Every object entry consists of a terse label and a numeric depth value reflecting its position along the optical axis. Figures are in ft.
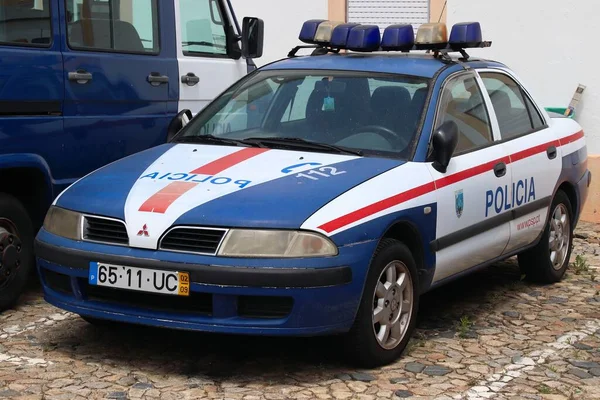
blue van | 27.11
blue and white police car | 21.75
